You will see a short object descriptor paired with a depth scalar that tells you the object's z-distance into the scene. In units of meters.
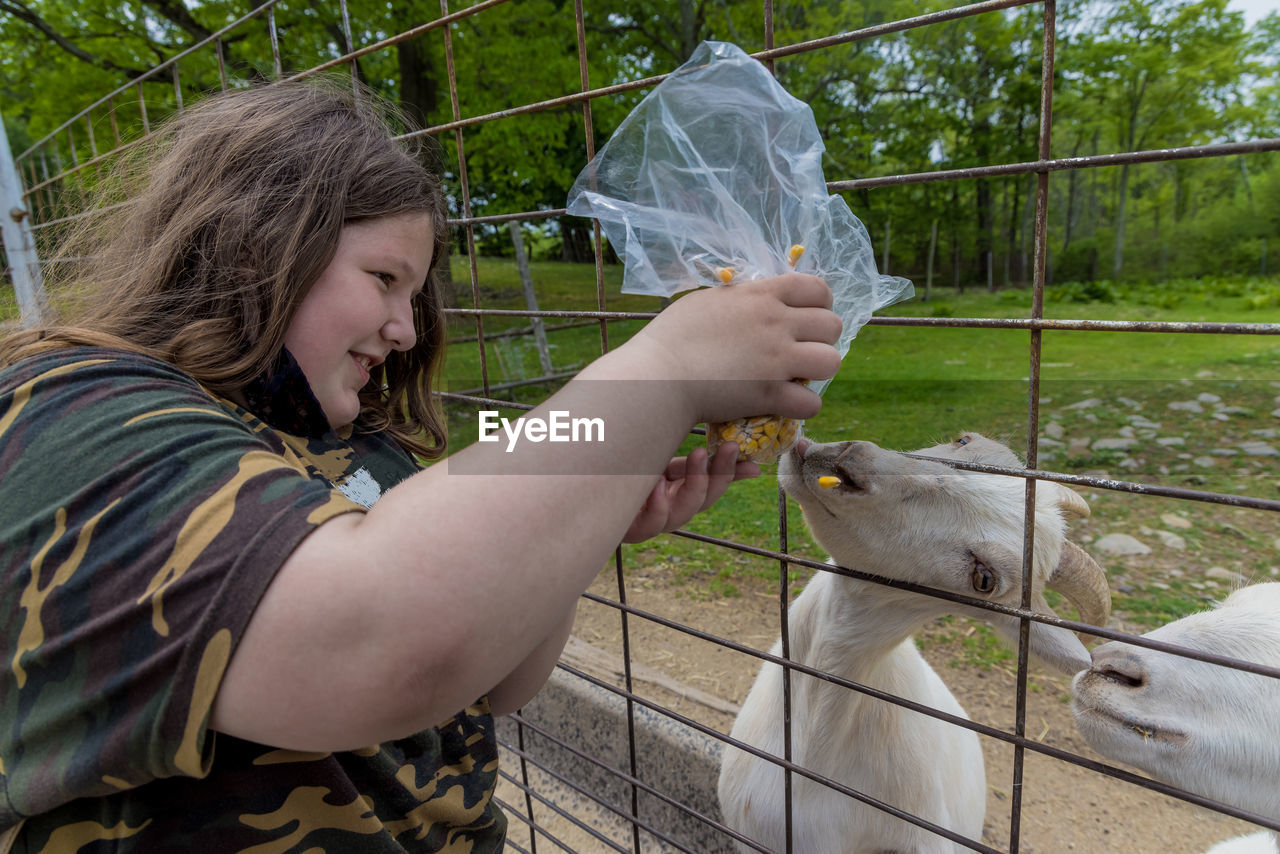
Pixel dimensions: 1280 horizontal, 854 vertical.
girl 0.72
